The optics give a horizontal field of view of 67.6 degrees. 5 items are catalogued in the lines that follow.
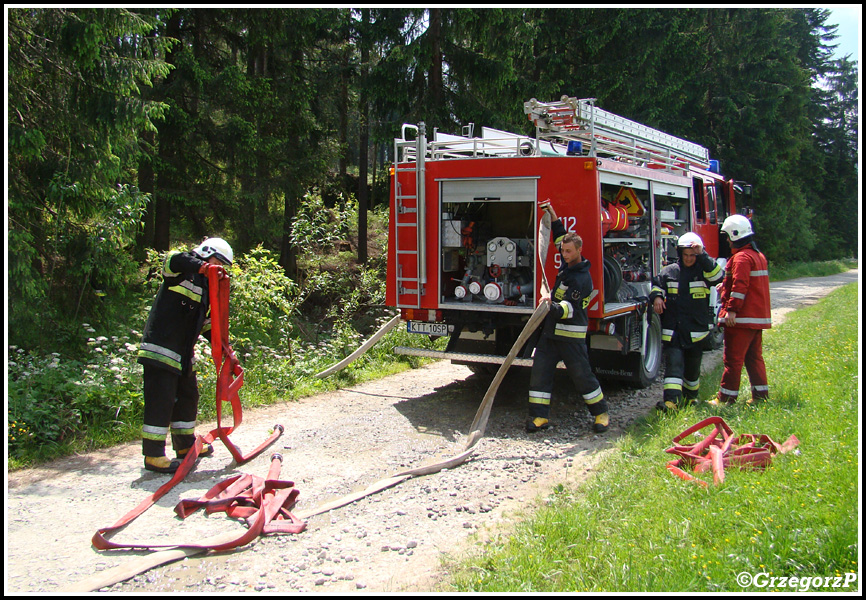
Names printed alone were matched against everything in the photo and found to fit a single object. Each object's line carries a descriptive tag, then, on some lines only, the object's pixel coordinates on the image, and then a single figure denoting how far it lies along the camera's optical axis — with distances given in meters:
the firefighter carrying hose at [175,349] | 5.04
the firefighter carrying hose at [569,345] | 6.17
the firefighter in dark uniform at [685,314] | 6.68
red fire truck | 6.68
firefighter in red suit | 6.44
